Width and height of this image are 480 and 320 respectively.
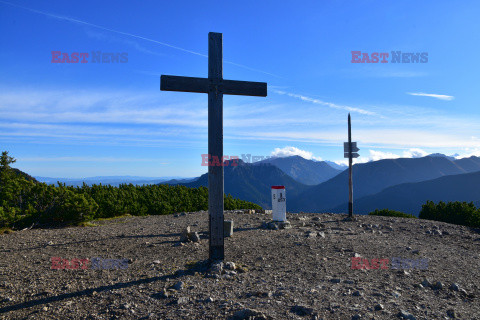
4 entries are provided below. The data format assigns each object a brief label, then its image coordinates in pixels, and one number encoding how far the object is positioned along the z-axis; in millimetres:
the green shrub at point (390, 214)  16812
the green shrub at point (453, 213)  14206
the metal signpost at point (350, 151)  14477
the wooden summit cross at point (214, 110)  6238
